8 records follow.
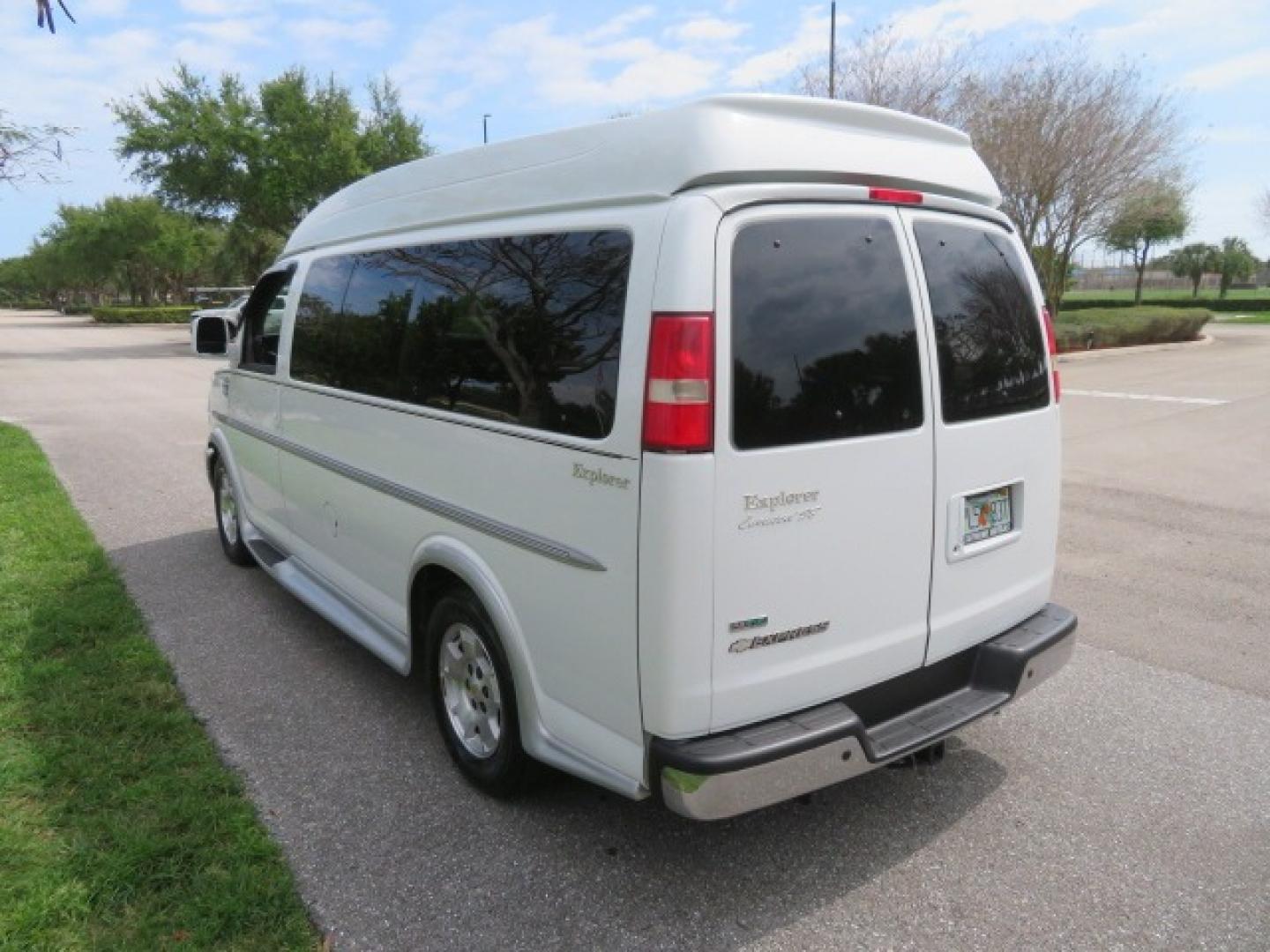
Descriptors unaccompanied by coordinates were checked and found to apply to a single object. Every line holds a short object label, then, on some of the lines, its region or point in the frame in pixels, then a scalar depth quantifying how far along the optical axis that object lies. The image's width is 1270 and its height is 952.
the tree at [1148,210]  23.44
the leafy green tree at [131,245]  62.19
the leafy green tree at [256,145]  30.02
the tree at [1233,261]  62.06
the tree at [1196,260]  64.31
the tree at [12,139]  7.52
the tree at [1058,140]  21.75
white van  2.36
